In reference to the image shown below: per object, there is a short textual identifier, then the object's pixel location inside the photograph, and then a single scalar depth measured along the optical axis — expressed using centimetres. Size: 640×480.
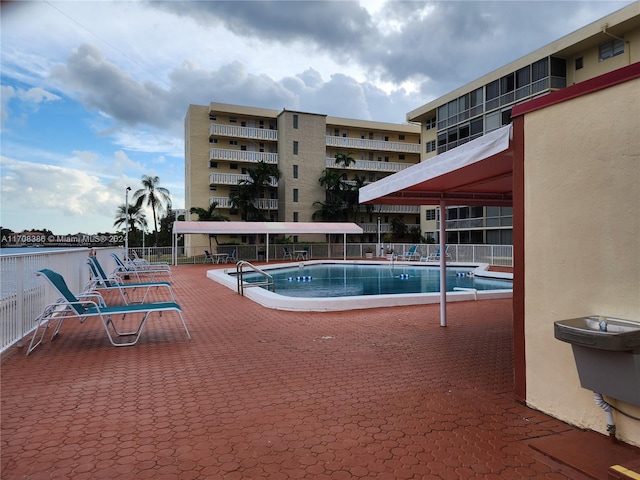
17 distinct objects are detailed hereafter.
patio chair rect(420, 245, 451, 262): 2771
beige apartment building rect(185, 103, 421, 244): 3988
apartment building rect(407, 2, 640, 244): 2422
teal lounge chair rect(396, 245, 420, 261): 2973
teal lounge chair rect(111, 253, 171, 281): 1538
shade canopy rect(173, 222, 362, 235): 2717
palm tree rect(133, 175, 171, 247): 4756
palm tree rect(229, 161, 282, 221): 3788
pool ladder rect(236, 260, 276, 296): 1184
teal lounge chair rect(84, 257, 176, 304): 926
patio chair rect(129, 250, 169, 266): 2112
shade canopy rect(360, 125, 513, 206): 409
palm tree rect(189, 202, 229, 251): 3550
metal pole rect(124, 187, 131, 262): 2569
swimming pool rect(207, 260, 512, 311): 946
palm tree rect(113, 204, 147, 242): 4859
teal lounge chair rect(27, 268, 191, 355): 590
